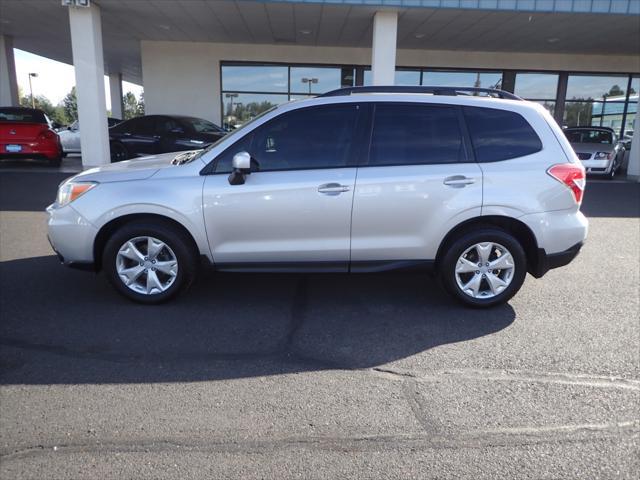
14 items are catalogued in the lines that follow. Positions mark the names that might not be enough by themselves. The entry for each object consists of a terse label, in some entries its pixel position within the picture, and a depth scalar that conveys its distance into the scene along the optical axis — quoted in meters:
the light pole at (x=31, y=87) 59.59
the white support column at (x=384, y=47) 12.35
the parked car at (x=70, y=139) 18.62
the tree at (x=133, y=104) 63.06
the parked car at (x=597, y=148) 14.31
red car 13.23
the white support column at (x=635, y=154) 14.59
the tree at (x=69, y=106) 73.62
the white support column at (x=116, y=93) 30.52
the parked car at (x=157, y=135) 13.36
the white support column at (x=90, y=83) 12.23
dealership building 12.21
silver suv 4.34
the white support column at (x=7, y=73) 18.39
